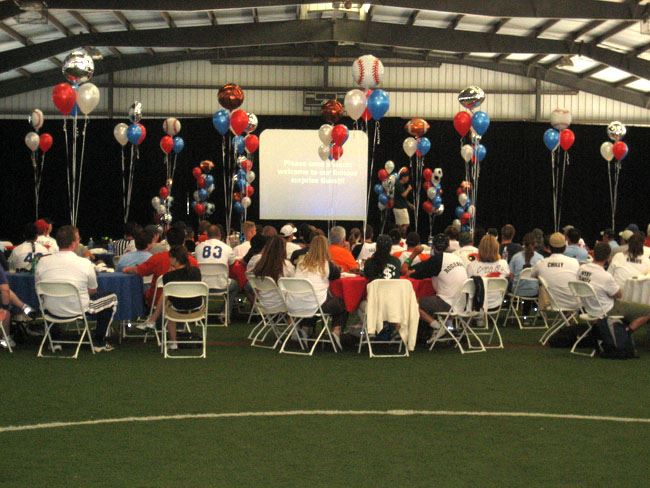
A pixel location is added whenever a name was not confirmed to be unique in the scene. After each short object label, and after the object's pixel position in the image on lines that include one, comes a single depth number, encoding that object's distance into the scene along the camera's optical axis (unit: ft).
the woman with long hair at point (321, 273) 30.55
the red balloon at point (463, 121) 60.08
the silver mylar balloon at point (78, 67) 48.11
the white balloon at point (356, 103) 54.08
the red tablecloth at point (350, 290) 30.78
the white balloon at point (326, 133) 63.52
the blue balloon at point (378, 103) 53.26
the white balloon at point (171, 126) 73.61
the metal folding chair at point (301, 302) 29.78
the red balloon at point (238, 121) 57.16
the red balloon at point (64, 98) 48.73
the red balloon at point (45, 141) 69.31
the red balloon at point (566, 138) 65.72
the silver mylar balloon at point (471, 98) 58.39
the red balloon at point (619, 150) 68.03
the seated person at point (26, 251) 36.01
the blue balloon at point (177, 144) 77.10
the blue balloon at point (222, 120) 60.80
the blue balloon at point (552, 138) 67.00
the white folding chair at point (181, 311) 29.12
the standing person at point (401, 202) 79.00
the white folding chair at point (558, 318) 33.19
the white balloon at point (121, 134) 67.92
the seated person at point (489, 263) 35.37
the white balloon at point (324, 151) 66.88
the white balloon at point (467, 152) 74.84
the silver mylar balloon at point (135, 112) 67.00
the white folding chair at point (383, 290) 29.45
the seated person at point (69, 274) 28.60
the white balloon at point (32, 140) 68.80
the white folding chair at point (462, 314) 30.68
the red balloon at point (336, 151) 63.72
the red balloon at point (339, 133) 60.54
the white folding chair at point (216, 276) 36.78
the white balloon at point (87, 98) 48.80
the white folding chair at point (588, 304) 30.53
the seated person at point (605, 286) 30.89
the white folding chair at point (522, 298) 38.14
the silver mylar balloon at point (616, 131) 68.64
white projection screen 84.79
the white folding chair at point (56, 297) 28.09
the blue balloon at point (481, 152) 74.84
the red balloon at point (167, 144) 74.49
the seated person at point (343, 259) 35.24
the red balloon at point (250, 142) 69.21
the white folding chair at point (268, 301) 31.22
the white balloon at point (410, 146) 77.25
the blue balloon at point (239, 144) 69.98
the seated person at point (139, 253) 32.83
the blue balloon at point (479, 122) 59.16
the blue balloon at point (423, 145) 76.23
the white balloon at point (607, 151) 70.74
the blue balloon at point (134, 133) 65.87
